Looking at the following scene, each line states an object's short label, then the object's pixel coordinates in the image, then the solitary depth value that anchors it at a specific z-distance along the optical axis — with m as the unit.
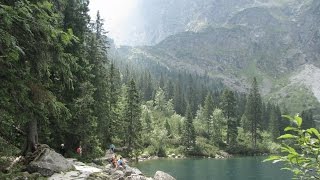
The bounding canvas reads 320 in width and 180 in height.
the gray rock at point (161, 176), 21.82
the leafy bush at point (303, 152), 3.07
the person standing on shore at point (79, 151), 24.52
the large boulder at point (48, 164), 15.34
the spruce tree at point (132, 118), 53.52
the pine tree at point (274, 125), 89.33
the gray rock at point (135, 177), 18.46
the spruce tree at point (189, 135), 69.93
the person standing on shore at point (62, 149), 23.84
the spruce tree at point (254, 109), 84.86
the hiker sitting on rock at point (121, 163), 22.08
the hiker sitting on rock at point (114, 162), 22.32
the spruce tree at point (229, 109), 78.35
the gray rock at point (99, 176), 16.31
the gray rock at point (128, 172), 19.03
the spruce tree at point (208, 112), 82.68
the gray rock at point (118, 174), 17.88
